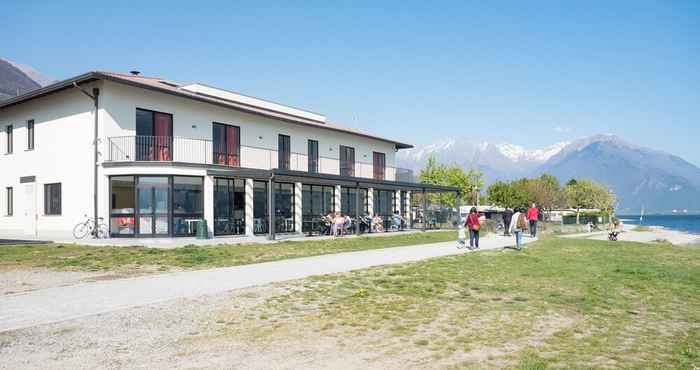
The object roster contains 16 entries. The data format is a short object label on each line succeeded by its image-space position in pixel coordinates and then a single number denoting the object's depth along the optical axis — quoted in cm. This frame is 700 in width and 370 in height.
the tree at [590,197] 9700
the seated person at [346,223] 2723
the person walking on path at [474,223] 1916
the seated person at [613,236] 3085
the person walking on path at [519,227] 1933
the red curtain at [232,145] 2653
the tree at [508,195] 7756
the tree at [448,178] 6297
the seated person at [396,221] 3403
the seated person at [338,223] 2612
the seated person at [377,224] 3119
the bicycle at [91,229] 2189
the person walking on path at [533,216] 2552
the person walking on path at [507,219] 2595
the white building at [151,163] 2214
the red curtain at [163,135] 2339
